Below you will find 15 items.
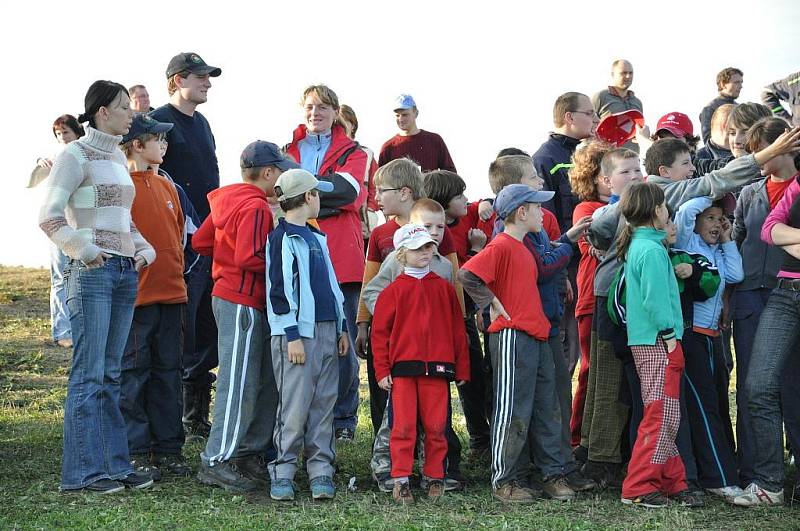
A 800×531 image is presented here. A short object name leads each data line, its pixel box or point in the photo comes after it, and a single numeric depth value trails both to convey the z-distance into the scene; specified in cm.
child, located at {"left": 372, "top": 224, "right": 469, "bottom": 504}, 1202
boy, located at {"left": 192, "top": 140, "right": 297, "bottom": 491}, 1230
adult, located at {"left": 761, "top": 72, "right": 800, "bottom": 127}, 1858
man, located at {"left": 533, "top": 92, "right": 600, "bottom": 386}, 1549
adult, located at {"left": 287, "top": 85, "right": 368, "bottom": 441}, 1452
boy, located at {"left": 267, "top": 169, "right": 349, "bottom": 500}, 1188
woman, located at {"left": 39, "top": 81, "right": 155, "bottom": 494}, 1184
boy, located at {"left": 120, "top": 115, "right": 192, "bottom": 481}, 1308
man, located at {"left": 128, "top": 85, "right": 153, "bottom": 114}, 1794
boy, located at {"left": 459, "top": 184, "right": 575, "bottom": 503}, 1211
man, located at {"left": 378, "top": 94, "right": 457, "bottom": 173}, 1873
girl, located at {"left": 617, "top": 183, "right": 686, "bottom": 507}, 1178
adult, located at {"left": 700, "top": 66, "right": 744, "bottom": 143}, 2044
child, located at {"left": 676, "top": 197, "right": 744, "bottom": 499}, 1241
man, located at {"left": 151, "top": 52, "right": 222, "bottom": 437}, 1562
